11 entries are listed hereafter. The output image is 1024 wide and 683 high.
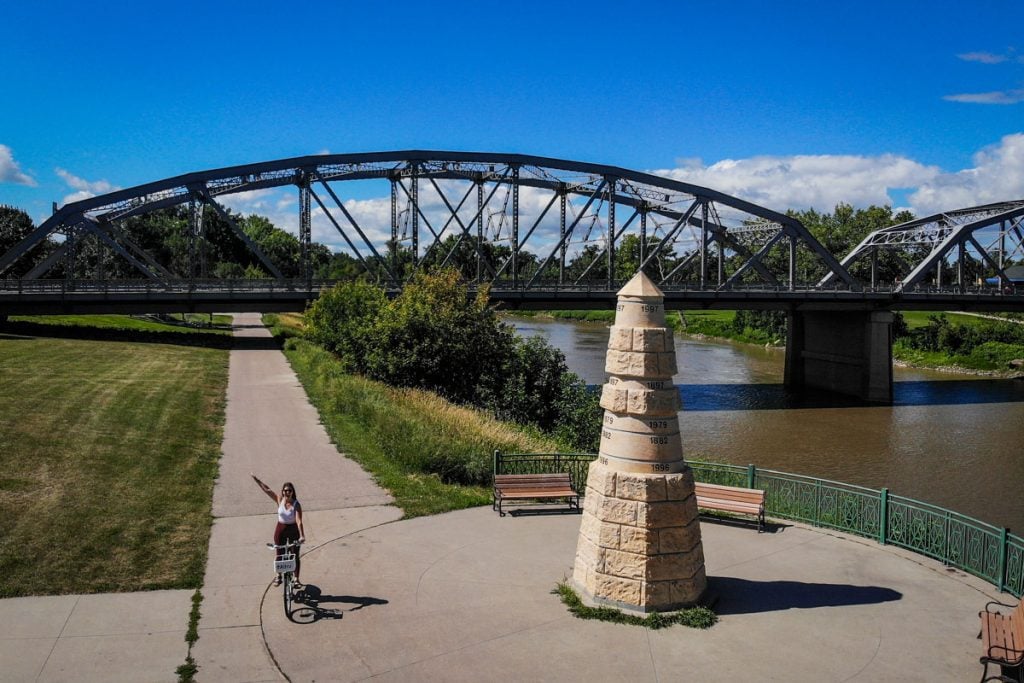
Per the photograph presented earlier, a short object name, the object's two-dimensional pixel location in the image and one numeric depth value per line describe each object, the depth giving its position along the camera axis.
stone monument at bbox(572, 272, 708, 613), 11.45
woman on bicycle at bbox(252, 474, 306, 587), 11.40
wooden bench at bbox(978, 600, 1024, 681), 9.13
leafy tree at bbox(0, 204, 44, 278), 73.38
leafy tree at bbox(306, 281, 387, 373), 35.47
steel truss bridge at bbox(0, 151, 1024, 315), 52.19
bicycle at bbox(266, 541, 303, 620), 10.98
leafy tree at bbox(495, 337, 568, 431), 30.33
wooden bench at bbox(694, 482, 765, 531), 15.05
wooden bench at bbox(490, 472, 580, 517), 16.00
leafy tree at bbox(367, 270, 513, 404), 31.50
